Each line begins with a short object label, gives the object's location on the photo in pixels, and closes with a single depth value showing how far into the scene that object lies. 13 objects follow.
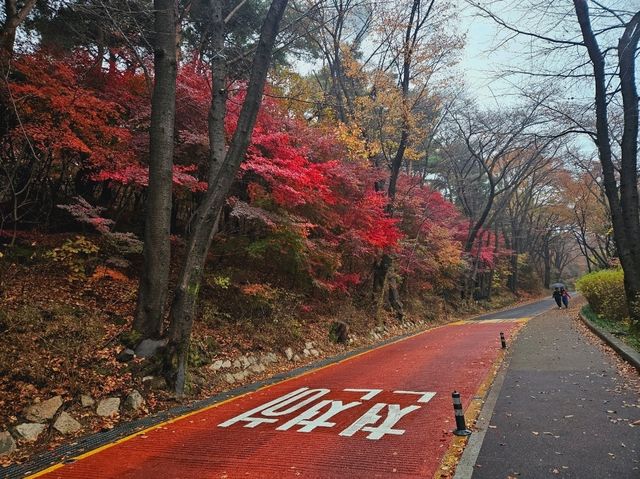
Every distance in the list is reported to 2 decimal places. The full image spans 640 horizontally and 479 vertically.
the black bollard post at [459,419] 4.93
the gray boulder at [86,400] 6.07
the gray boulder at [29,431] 5.23
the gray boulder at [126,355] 7.10
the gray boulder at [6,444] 4.94
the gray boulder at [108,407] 6.15
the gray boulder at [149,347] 7.35
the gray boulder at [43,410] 5.46
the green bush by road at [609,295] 12.83
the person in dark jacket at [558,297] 25.09
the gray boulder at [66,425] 5.57
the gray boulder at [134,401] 6.50
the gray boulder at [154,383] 7.00
